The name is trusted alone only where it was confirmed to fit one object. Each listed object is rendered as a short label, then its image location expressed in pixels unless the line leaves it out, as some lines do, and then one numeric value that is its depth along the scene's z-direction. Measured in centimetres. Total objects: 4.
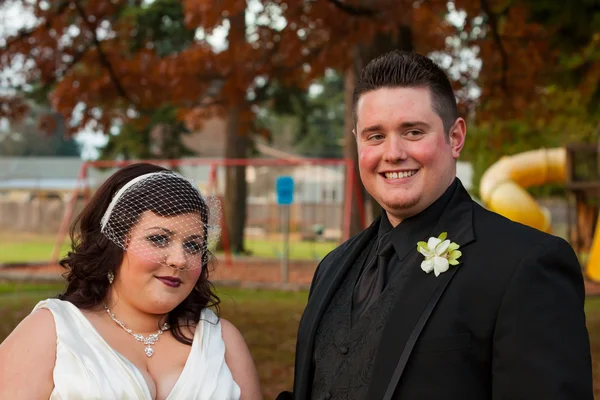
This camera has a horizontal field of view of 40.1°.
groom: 242
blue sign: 1433
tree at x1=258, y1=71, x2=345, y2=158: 5622
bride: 293
